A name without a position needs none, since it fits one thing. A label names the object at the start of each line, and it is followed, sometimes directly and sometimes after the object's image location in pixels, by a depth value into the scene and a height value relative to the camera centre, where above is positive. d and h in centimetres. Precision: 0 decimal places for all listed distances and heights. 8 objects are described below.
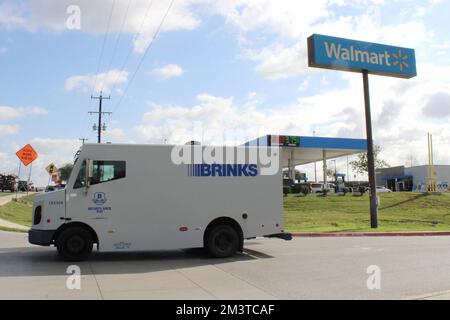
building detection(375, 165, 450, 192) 7779 +277
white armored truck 1066 -14
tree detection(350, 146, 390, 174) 8538 +576
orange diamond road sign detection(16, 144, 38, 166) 2380 +227
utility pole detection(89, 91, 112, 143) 5462 +952
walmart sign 2241 +692
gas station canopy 4622 +518
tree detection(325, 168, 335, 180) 11919 +545
